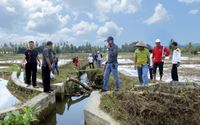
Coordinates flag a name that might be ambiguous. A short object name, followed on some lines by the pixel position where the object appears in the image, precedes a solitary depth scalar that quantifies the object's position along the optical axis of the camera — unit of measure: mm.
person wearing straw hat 4967
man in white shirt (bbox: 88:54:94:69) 12539
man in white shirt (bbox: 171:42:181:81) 5246
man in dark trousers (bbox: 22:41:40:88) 5448
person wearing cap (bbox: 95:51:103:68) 12845
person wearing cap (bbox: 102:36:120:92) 4850
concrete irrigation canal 2957
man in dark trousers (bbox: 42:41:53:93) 4776
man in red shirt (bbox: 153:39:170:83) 5766
